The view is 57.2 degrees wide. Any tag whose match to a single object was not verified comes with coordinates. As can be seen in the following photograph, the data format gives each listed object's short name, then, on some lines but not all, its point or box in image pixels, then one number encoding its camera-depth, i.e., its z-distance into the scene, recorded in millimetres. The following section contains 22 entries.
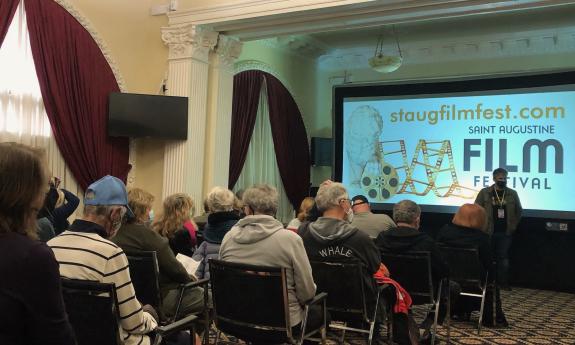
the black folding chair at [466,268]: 4012
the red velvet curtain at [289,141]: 8818
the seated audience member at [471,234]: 4121
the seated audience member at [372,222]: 4336
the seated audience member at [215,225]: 3537
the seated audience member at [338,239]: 2986
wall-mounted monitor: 6051
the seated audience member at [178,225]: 3605
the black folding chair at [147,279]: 2602
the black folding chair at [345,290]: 2891
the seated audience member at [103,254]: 1836
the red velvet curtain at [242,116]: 7957
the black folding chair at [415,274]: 3414
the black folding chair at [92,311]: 1797
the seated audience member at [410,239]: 3484
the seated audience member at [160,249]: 2783
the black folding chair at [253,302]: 2424
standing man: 6469
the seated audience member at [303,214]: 4434
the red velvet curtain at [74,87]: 5383
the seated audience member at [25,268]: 1094
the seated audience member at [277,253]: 2553
